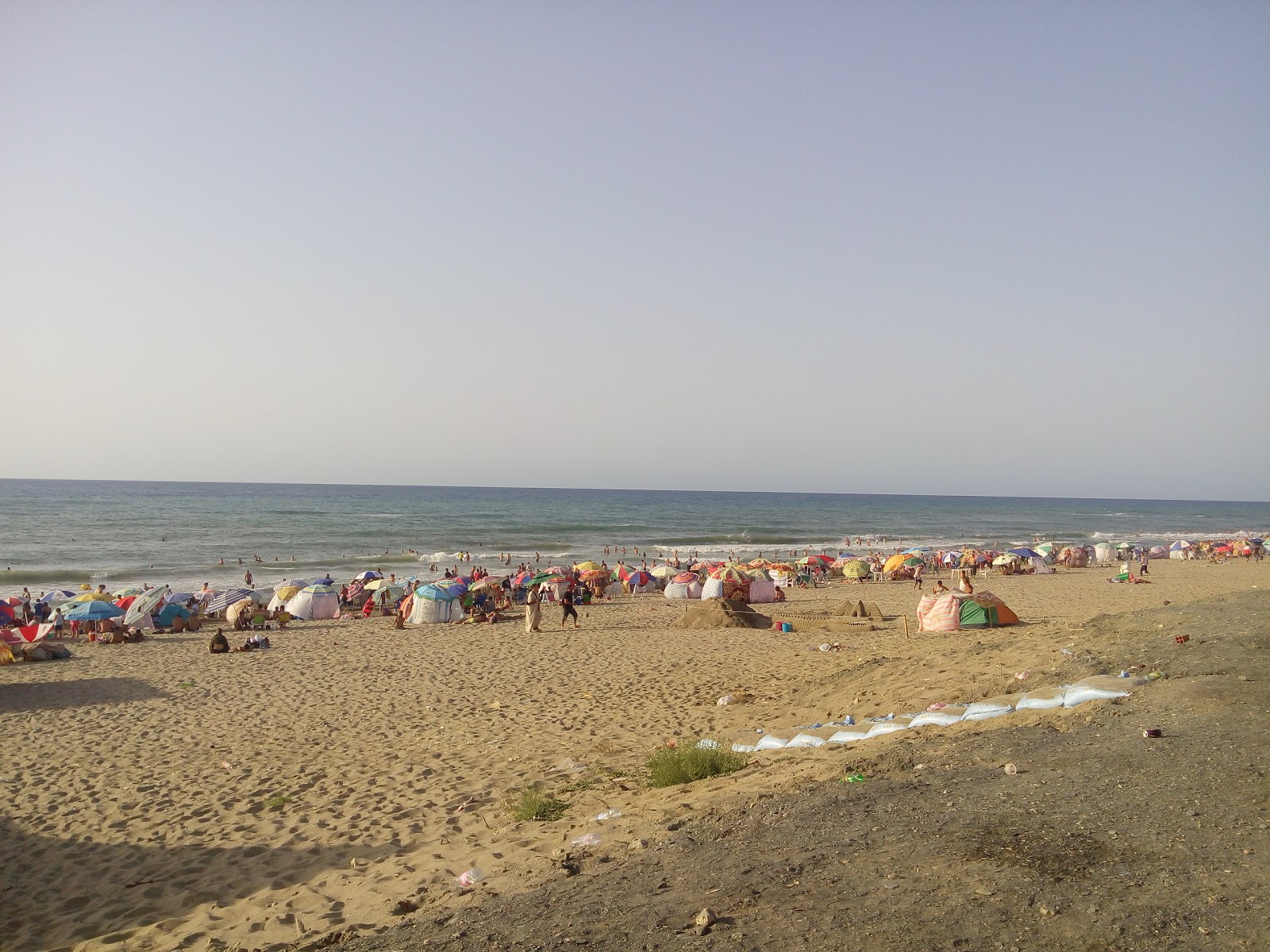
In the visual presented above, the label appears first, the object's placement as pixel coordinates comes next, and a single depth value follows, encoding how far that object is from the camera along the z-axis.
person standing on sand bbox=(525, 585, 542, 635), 21.45
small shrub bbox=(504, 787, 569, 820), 7.52
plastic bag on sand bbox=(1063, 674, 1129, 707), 8.17
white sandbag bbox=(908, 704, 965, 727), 8.26
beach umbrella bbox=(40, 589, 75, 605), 23.66
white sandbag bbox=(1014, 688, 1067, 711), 8.15
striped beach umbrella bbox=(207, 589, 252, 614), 23.09
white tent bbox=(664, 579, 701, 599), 28.58
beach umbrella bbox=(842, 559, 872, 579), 35.53
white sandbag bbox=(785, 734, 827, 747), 8.34
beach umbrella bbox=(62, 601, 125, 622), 20.52
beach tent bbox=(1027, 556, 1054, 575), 36.93
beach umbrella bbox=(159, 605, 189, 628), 22.17
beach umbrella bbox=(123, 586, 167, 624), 20.89
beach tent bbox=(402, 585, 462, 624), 23.30
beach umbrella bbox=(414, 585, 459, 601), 23.39
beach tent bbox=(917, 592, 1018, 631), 17.38
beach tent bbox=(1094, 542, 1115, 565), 41.69
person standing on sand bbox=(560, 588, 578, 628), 21.81
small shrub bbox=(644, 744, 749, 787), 7.84
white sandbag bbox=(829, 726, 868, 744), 8.28
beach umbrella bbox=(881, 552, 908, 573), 35.50
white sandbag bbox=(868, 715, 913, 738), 8.33
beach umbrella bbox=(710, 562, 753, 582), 27.41
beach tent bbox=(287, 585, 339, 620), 23.81
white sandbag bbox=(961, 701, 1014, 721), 8.28
